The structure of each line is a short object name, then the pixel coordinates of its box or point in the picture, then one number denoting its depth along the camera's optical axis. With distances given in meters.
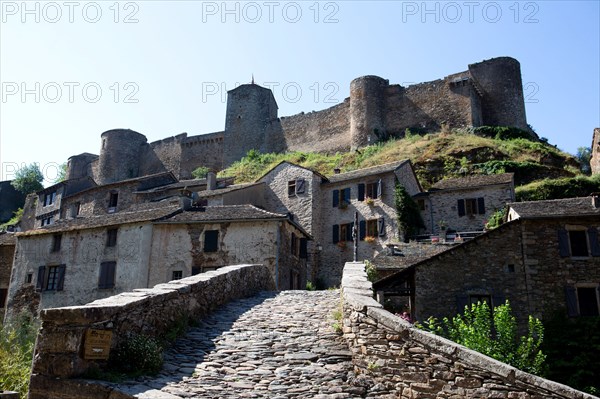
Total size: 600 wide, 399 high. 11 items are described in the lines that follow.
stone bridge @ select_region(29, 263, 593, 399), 6.25
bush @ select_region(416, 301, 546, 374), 12.09
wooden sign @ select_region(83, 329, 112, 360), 6.72
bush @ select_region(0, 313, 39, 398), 11.17
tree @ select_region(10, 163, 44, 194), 69.69
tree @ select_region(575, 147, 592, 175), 56.00
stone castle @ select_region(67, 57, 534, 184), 53.28
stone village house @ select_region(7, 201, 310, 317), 24.62
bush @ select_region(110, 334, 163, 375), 6.97
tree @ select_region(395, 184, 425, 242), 34.44
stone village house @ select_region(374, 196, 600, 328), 20.22
